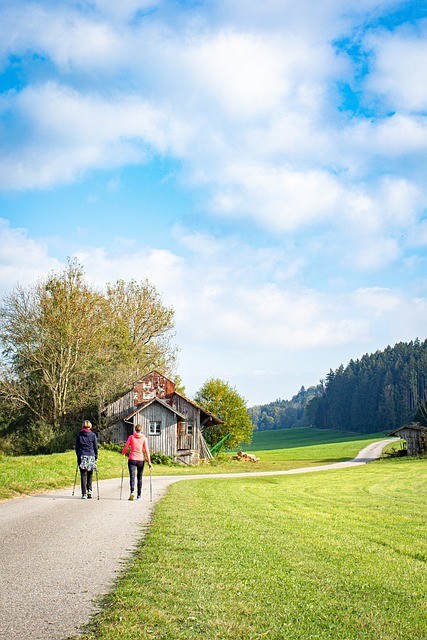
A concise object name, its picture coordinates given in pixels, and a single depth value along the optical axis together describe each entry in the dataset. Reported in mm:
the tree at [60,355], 42875
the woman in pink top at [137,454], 16859
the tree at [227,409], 56812
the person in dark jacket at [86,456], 16703
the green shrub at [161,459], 42781
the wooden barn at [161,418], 45125
